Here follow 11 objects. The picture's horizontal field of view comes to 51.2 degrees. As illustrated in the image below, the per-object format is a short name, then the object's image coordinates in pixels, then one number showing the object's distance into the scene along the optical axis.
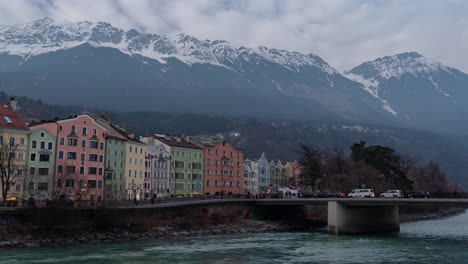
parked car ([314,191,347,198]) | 104.29
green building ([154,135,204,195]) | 133.50
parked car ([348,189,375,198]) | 102.19
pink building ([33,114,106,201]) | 97.31
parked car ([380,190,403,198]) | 99.06
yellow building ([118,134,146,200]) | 115.75
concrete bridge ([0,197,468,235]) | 69.88
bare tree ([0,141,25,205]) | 78.56
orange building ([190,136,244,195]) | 144.46
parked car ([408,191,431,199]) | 94.81
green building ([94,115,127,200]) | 108.25
